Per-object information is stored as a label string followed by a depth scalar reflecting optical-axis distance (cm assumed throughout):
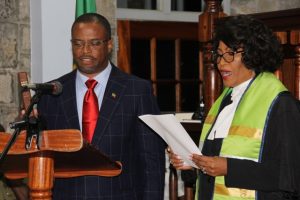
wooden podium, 279
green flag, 525
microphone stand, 282
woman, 303
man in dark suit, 337
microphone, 287
